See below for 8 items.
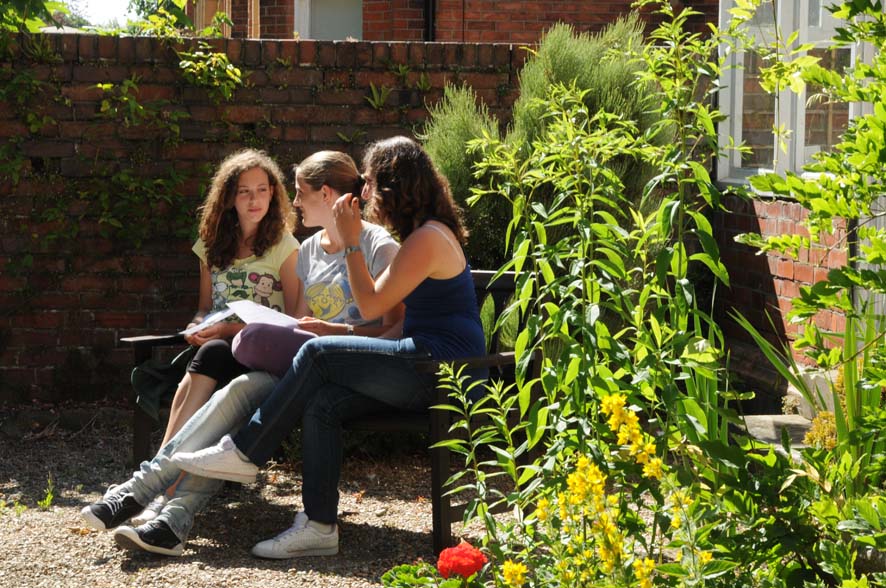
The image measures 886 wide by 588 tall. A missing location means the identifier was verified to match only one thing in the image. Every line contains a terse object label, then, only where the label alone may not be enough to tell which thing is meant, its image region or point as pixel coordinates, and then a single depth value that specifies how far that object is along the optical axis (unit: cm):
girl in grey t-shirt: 422
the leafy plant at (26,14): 585
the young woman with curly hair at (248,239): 479
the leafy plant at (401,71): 630
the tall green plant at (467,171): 555
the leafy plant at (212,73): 612
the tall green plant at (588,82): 552
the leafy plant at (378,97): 629
